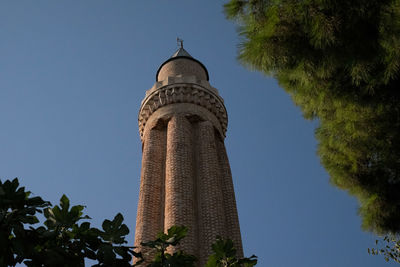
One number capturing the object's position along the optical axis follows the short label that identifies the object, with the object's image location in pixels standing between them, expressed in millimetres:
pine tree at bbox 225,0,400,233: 4363
